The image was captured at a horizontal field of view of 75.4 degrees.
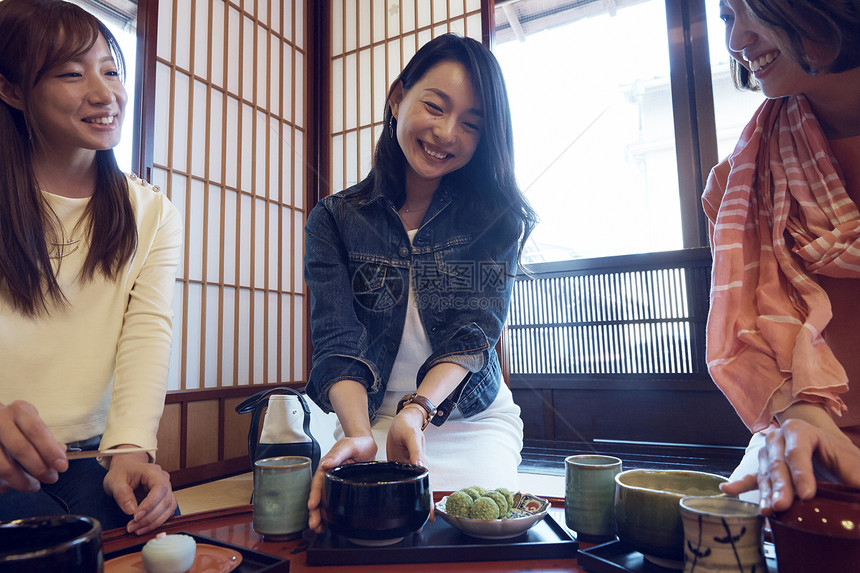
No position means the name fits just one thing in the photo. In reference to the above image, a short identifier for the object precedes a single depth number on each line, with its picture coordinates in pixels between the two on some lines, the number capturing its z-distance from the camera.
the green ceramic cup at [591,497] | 0.74
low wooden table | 0.67
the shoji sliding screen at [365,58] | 3.62
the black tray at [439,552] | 0.69
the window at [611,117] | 2.97
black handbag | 2.08
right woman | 0.95
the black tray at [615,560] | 0.63
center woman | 1.34
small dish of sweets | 0.71
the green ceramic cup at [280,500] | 0.77
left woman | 1.19
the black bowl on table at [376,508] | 0.68
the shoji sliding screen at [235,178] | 3.02
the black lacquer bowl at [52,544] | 0.44
